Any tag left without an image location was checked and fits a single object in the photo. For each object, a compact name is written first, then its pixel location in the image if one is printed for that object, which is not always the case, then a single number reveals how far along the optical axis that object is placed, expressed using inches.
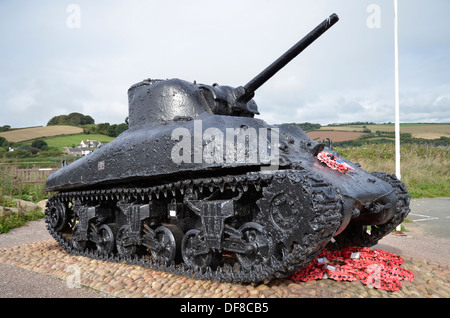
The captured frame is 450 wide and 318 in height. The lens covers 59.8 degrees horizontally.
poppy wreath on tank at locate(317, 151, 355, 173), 247.6
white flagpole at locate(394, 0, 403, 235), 442.3
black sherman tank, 199.5
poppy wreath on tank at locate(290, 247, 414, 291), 220.1
